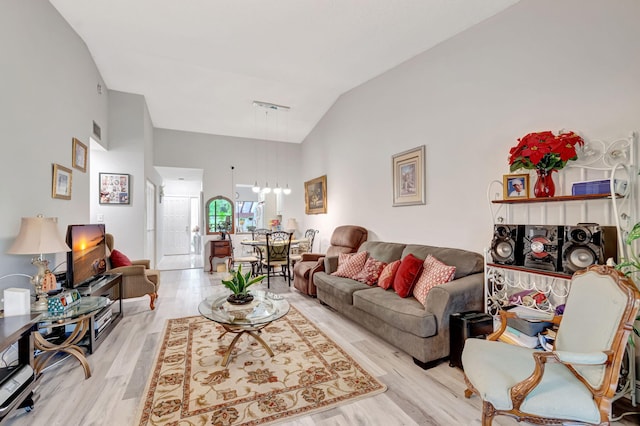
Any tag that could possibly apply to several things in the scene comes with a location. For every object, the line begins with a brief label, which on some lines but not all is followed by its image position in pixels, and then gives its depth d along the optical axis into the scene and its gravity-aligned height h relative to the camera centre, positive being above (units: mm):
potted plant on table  2719 -698
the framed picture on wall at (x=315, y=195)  6259 +468
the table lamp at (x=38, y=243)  2270 -207
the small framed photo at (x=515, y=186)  2404 +238
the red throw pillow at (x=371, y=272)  3594 -722
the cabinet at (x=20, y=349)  1605 -876
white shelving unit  1928 +10
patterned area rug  1889 -1288
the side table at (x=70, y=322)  2199 -927
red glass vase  2258 +232
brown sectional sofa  2412 -867
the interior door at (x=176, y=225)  9930 -299
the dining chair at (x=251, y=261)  5930 -953
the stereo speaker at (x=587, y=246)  1896 -219
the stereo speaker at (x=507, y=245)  2383 -257
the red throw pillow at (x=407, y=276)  2990 -640
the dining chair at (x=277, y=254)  5410 -732
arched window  6992 +31
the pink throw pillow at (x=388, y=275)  3297 -702
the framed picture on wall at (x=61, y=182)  3055 +391
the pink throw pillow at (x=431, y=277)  2758 -612
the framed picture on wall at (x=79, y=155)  3560 +798
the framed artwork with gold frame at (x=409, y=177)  3627 +504
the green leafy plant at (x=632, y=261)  1645 -302
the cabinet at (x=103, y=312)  2721 -1032
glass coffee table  2418 -873
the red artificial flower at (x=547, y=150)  2092 +478
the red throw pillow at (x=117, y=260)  4020 -601
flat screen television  2771 -389
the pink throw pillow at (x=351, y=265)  3936 -695
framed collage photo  4977 +508
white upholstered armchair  1353 -825
